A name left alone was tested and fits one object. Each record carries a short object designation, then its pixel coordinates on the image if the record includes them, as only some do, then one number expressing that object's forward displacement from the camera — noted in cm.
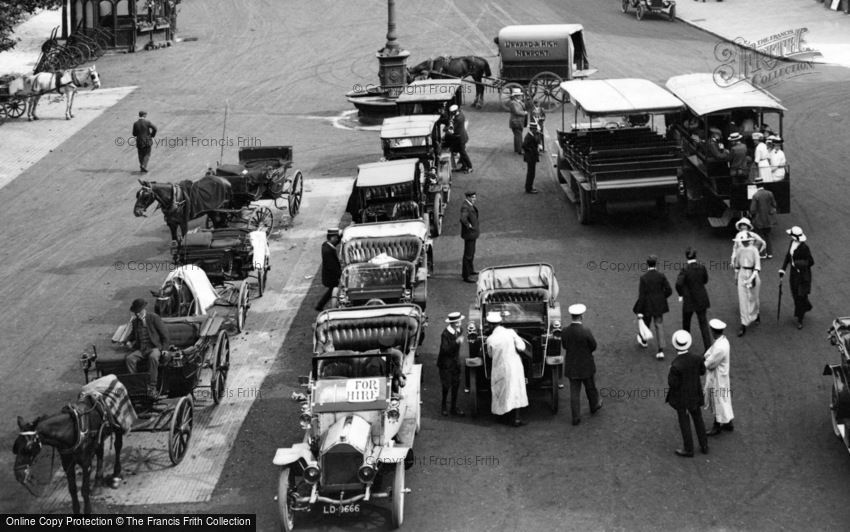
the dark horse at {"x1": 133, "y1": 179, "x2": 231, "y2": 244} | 2267
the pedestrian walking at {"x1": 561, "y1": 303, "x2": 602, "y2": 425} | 1628
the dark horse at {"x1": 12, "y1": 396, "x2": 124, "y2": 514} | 1366
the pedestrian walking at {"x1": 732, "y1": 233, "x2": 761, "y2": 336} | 1898
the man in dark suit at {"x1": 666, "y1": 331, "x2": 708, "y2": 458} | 1526
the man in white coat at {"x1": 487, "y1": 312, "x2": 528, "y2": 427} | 1622
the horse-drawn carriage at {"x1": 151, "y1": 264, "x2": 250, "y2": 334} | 1931
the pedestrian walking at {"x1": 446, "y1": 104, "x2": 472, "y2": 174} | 2838
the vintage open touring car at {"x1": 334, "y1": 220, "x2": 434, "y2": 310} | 1941
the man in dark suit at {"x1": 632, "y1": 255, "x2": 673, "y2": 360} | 1825
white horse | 3569
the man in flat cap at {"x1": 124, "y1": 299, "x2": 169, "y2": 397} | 1666
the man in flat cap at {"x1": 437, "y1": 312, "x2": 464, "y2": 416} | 1669
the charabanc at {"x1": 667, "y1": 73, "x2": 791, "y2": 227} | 2330
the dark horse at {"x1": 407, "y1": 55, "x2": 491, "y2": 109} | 3706
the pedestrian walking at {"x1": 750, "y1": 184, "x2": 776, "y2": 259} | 2209
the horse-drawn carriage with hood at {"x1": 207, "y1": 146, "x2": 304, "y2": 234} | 2427
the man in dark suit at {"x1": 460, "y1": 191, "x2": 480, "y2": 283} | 2200
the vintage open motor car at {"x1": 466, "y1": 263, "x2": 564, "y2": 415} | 1677
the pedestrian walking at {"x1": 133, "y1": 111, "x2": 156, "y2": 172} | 2959
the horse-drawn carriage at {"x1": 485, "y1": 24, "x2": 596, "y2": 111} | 3525
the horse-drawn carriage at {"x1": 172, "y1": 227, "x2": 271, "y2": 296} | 2127
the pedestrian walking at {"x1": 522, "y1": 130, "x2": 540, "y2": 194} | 2662
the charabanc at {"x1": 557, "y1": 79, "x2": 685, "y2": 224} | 2389
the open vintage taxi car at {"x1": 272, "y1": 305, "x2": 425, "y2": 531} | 1415
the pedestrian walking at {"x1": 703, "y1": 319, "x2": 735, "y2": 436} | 1573
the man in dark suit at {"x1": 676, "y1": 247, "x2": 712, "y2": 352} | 1827
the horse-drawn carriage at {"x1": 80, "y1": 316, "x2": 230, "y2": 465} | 1595
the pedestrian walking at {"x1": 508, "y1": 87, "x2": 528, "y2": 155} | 3019
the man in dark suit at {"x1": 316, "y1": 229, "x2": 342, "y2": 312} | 2066
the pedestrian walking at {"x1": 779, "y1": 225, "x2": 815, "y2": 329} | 1875
